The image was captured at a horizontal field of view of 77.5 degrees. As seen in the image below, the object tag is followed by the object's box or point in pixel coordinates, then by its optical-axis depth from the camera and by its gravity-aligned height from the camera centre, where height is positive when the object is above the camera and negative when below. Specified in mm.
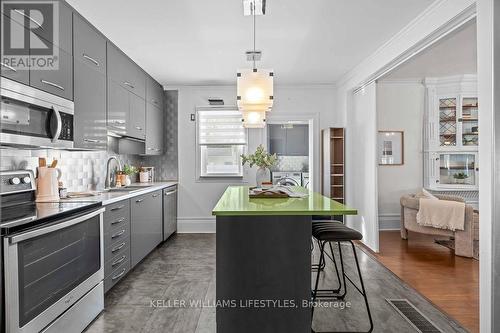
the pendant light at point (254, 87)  2639 +686
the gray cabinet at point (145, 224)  3498 -705
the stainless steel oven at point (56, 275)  1673 -683
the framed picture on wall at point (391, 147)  5602 +365
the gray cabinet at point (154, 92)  4789 +1224
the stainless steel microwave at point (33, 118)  1956 +357
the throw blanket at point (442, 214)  4129 -646
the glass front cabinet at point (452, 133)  5293 +589
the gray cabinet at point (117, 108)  3467 +709
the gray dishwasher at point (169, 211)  4766 -703
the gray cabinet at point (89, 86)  2787 +783
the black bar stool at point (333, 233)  2361 -507
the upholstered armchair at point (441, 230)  4059 -864
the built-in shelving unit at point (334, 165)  5160 +40
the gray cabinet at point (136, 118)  4082 +688
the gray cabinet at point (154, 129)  4773 +620
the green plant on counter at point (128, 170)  4420 -34
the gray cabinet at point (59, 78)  2256 +691
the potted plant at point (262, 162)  3158 +56
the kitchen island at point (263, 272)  2078 -702
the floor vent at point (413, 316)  2316 -1193
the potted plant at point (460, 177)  5355 -169
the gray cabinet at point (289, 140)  8156 +723
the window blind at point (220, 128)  5559 +710
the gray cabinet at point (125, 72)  3529 +1212
